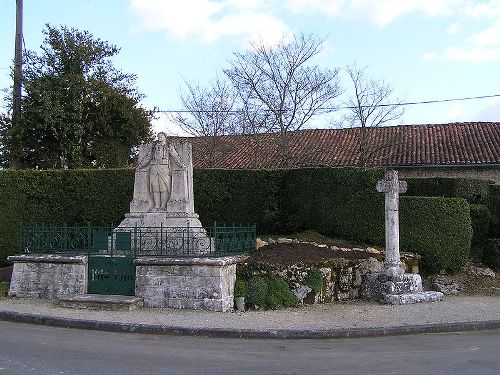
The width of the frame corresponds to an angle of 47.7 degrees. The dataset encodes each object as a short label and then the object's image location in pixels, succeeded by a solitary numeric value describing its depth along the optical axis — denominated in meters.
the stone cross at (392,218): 12.70
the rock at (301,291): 11.92
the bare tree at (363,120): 26.91
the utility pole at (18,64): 21.00
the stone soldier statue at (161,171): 13.34
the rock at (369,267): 12.95
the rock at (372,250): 14.12
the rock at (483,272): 15.39
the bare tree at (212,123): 28.53
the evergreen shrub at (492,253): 15.92
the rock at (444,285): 13.84
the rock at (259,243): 14.02
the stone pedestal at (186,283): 10.91
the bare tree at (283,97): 26.77
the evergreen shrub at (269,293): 11.41
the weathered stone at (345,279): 12.71
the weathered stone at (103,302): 10.81
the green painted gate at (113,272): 11.55
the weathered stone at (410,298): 11.96
